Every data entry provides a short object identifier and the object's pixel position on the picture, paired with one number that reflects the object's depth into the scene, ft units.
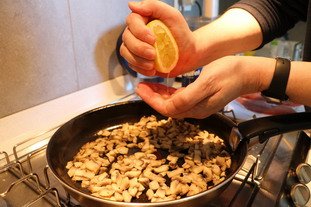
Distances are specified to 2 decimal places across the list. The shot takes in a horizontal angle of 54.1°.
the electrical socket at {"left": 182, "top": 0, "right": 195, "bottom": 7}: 3.95
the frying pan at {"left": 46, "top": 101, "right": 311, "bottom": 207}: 1.43
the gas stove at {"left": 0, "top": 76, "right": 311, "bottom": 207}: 1.79
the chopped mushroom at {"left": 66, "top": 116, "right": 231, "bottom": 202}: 1.75
